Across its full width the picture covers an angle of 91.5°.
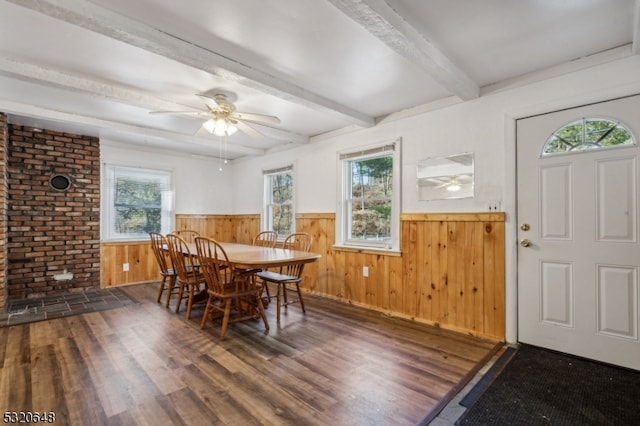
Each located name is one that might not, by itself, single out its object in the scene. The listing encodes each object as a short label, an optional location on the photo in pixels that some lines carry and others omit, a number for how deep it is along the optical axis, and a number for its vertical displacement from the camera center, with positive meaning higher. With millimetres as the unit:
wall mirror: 2924 +379
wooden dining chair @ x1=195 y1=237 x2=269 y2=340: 2730 -661
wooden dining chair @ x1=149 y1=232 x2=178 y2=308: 3609 -551
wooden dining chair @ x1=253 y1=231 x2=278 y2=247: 4427 -375
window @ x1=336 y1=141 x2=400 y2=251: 3491 +213
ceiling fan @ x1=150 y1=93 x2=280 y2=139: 2816 +912
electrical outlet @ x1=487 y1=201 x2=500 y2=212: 2713 +87
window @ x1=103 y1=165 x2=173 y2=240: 4719 +204
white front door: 2178 -196
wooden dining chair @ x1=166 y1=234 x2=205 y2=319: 3223 -568
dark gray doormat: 1684 -1088
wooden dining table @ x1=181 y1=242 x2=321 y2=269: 2578 -383
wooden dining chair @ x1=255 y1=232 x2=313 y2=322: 3224 -654
